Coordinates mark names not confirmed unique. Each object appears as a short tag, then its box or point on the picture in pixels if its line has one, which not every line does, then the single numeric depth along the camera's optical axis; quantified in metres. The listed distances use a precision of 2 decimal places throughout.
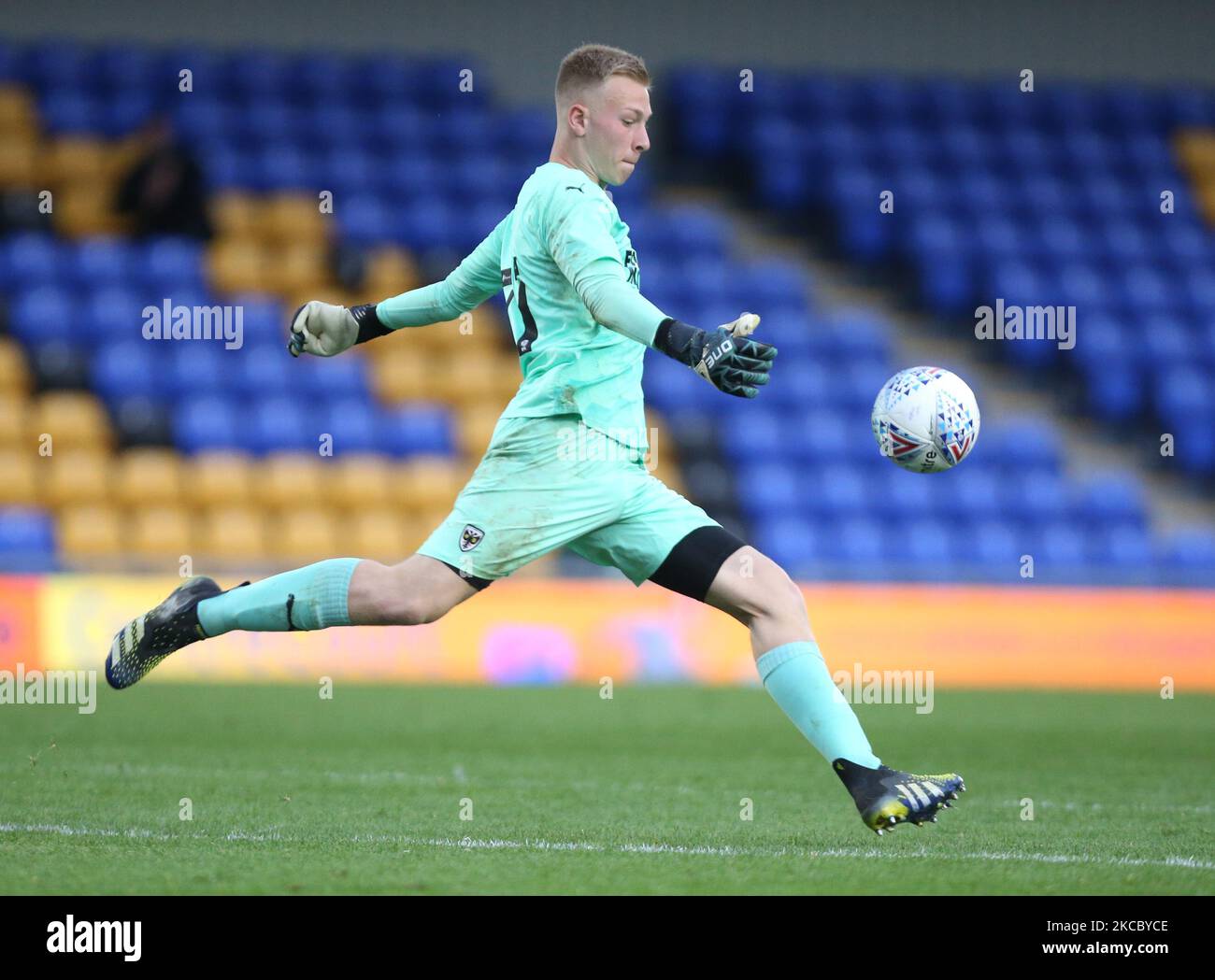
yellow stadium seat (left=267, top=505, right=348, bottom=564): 13.76
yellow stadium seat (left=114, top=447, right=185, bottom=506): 13.73
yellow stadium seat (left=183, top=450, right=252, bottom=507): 13.92
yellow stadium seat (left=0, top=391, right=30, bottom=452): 13.83
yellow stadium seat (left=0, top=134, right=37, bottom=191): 15.73
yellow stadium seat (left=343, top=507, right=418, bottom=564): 13.70
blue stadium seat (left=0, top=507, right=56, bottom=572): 13.07
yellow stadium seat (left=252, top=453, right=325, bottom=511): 14.12
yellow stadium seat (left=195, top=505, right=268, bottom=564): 13.59
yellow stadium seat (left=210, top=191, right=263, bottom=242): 16.03
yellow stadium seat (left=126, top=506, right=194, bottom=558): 13.45
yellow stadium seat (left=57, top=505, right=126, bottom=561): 13.38
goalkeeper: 4.94
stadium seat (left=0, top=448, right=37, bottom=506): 13.44
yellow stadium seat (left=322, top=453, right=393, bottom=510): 14.29
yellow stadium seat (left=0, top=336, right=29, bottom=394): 14.27
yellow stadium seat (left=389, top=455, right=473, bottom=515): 14.37
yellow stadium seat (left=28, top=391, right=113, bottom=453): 14.01
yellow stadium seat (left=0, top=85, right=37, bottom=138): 15.99
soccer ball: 5.28
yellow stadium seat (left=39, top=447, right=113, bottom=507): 13.62
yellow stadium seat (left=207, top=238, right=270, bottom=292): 15.51
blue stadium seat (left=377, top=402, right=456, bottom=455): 14.90
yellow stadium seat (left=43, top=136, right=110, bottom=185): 15.96
